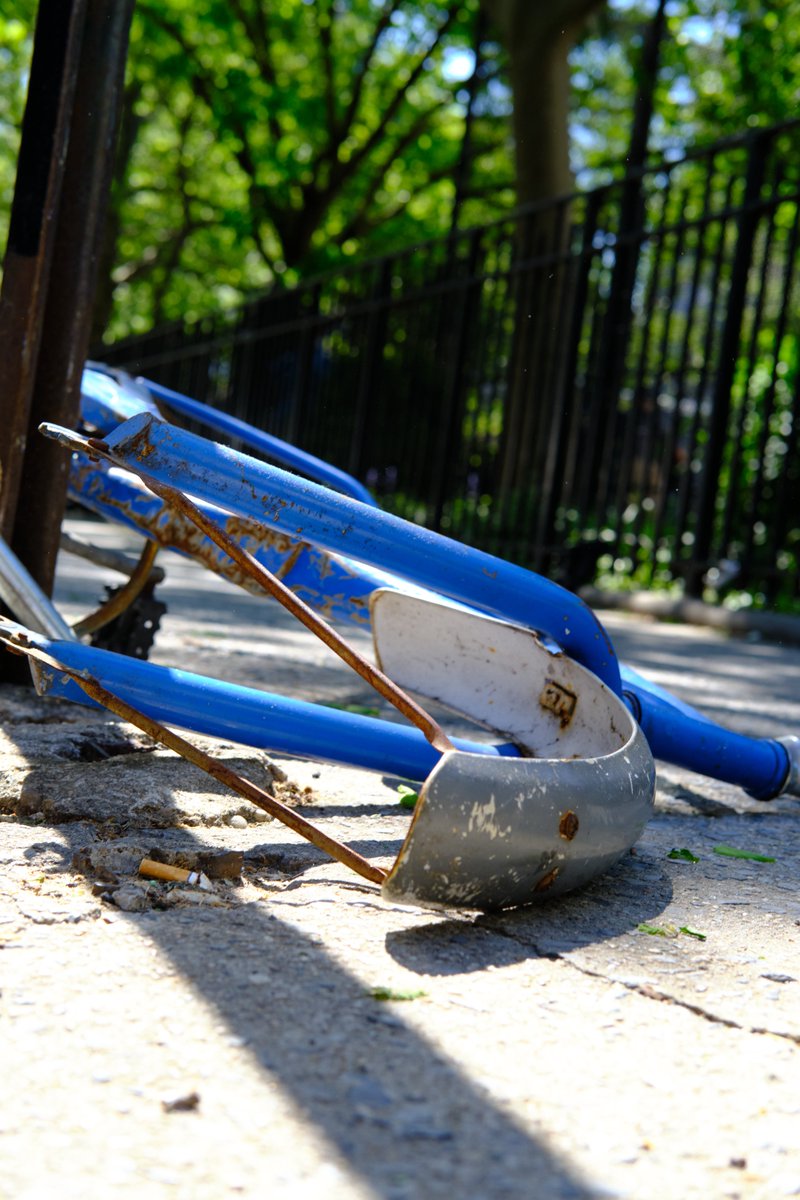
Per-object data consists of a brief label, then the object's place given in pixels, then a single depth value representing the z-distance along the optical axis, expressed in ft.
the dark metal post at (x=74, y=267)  8.08
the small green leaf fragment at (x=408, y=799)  6.84
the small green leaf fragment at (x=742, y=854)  6.56
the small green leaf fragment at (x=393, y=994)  4.10
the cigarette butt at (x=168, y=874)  5.11
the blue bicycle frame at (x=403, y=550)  5.25
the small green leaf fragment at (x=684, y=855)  6.34
